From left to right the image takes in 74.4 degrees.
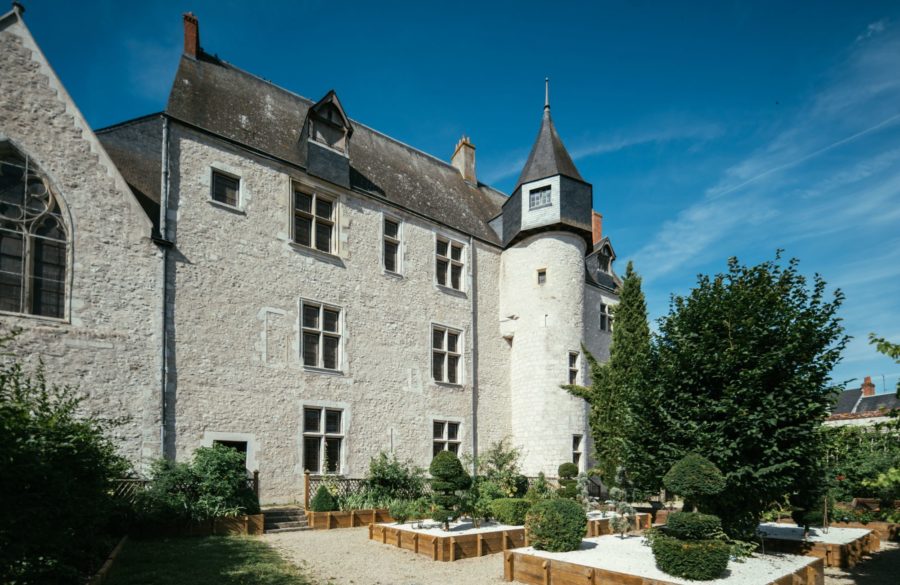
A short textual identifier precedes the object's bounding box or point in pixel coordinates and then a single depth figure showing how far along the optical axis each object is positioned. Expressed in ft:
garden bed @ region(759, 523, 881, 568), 37.35
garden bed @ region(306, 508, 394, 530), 45.16
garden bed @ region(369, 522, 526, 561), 34.47
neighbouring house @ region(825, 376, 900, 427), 91.04
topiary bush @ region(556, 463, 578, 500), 57.60
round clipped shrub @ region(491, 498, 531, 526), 44.50
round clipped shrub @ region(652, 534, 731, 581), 27.76
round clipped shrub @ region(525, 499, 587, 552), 32.81
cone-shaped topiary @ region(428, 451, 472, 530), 38.27
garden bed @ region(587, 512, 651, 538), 44.65
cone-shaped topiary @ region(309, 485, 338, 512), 46.88
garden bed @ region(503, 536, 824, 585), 27.32
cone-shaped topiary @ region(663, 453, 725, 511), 31.12
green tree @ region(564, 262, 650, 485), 63.83
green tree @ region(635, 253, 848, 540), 34.94
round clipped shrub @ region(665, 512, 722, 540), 29.32
